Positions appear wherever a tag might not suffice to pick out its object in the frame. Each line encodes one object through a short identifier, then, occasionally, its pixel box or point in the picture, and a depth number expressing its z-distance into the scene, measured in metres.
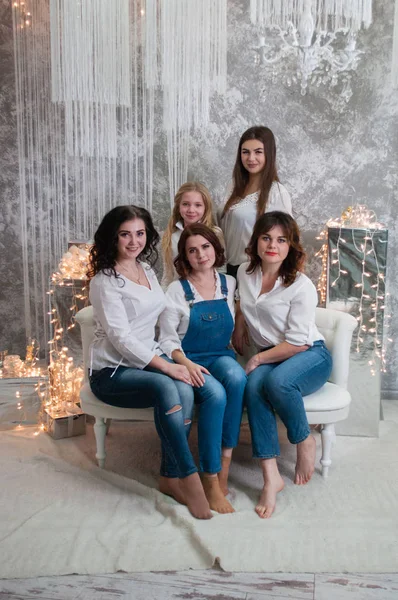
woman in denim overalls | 2.21
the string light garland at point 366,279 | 2.89
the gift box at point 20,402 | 3.12
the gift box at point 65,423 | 2.90
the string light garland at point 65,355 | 3.03
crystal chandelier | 3.31
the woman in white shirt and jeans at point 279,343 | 2.29
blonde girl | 2.66
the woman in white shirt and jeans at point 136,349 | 2.15
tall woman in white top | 2.71
